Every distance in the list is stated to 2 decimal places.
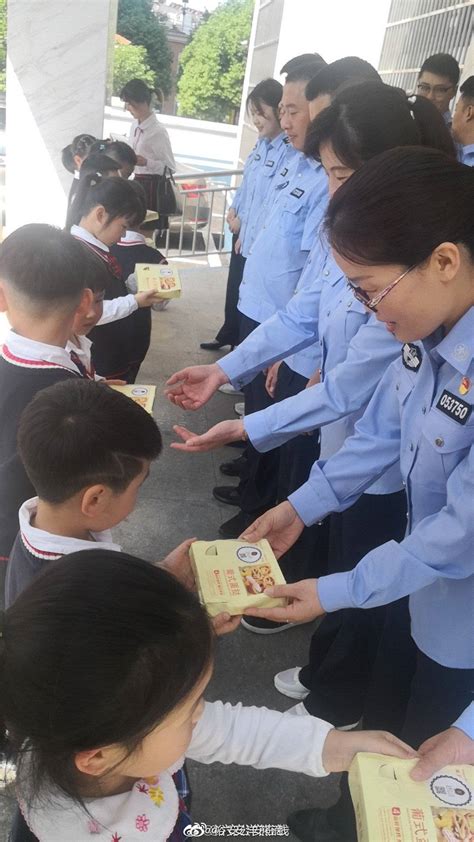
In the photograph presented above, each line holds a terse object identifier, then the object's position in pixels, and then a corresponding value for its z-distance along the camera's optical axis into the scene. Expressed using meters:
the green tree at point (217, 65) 33.94
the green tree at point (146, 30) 35.50
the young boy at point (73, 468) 1.30
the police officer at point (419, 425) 1.08
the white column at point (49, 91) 5.18
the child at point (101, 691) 0.80
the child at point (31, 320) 1.68
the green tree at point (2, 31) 26.88
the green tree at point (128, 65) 33.81
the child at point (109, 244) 2.81
